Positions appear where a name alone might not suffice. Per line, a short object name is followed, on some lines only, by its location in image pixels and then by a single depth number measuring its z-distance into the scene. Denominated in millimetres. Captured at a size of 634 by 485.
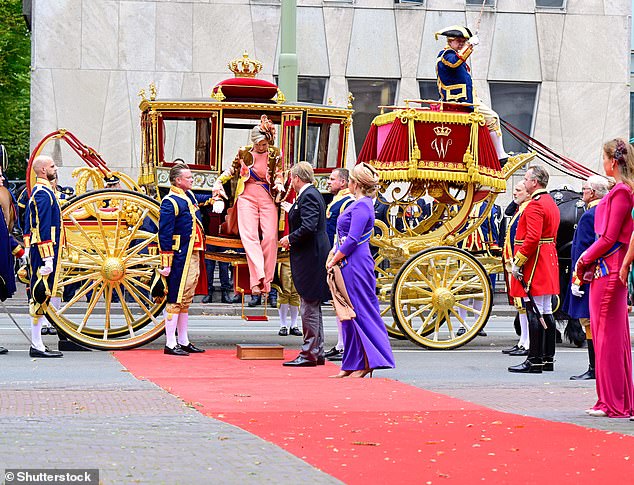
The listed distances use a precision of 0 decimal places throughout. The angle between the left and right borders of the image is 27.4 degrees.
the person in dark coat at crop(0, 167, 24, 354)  14891
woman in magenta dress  9953
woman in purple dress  12461
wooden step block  14352
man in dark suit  13609
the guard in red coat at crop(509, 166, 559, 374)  13383
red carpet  7473
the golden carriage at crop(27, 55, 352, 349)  15062
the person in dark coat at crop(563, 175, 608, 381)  12827
